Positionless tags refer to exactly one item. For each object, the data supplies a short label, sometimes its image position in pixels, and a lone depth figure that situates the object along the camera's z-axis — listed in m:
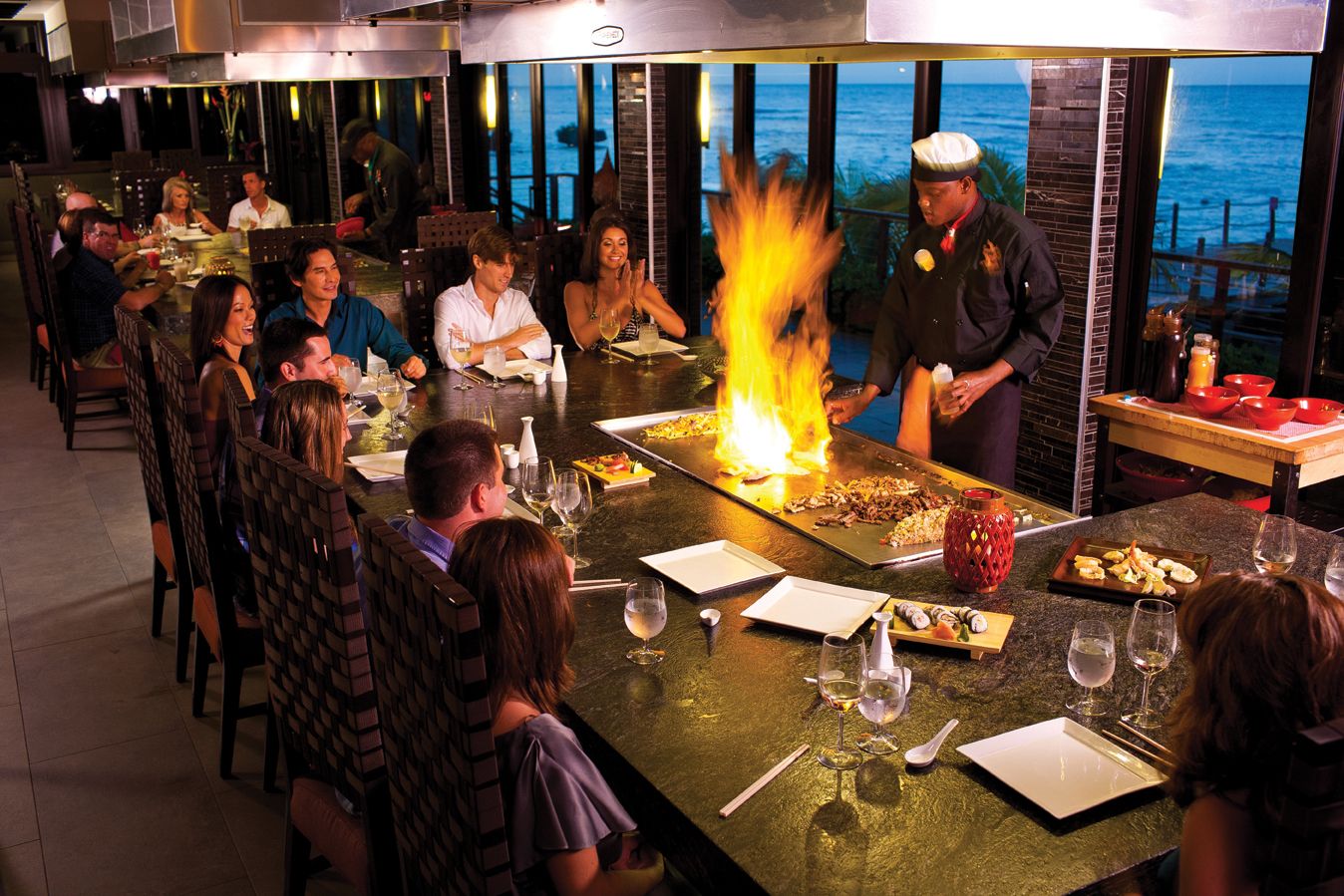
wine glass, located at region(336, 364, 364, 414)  4.24
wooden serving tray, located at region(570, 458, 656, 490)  3.33
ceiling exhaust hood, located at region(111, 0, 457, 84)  4.02
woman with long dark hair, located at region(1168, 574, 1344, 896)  1.58
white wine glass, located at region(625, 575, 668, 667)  2.26
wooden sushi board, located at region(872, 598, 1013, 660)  2.31
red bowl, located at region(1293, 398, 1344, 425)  4.12
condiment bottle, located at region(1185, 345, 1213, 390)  4.36
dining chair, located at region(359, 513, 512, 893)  1.70
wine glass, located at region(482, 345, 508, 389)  4.65
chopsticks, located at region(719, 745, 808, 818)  1.82
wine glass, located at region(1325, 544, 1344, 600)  2.36
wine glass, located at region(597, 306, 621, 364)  4.98
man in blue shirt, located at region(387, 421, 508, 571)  2.48
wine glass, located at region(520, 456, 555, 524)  2.95
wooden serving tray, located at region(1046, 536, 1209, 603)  2.54
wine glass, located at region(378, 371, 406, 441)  3.87
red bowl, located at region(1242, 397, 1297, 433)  4.06
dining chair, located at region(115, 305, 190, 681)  3.54
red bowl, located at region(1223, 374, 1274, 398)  4.21
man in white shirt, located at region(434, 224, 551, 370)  5.11
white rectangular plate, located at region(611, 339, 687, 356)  5.04
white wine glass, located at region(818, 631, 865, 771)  1.98
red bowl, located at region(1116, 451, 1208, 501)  4.69
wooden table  3.93
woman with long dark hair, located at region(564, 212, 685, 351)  5.43
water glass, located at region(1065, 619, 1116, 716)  2.05
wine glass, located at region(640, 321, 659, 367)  4.97
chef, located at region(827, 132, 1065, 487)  4.27
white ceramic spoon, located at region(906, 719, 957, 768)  1.93
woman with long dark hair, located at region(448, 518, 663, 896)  1.86
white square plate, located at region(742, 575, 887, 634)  2.45
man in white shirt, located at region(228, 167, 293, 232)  9.24
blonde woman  9.19
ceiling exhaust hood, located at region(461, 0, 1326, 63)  1.66
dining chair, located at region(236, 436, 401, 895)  2.16
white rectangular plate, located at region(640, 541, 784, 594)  2.68
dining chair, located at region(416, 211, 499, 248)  6.94
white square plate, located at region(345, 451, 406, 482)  3.43
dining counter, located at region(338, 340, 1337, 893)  1.71
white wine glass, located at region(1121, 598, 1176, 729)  2.12
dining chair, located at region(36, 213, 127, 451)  6.65
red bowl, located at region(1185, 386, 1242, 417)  4.24
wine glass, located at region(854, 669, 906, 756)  1.95
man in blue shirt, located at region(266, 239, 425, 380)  4.85
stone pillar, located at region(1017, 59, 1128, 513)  4.82
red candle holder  2.53
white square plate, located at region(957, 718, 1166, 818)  1.84
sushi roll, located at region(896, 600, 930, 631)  2.38
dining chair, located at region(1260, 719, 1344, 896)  1.32
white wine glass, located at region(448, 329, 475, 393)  4.84
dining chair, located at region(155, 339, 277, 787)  3.16
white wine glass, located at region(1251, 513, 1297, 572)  2.57
